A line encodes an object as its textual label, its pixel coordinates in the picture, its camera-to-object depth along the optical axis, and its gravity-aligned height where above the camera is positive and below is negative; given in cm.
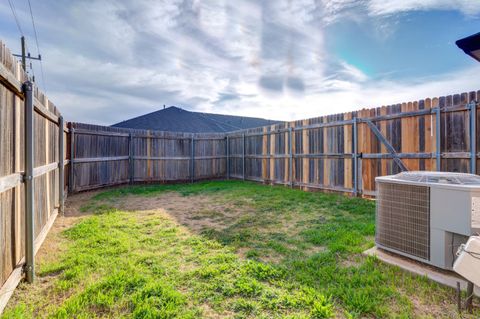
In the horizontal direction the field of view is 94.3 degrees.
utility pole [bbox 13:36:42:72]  1045 +500
